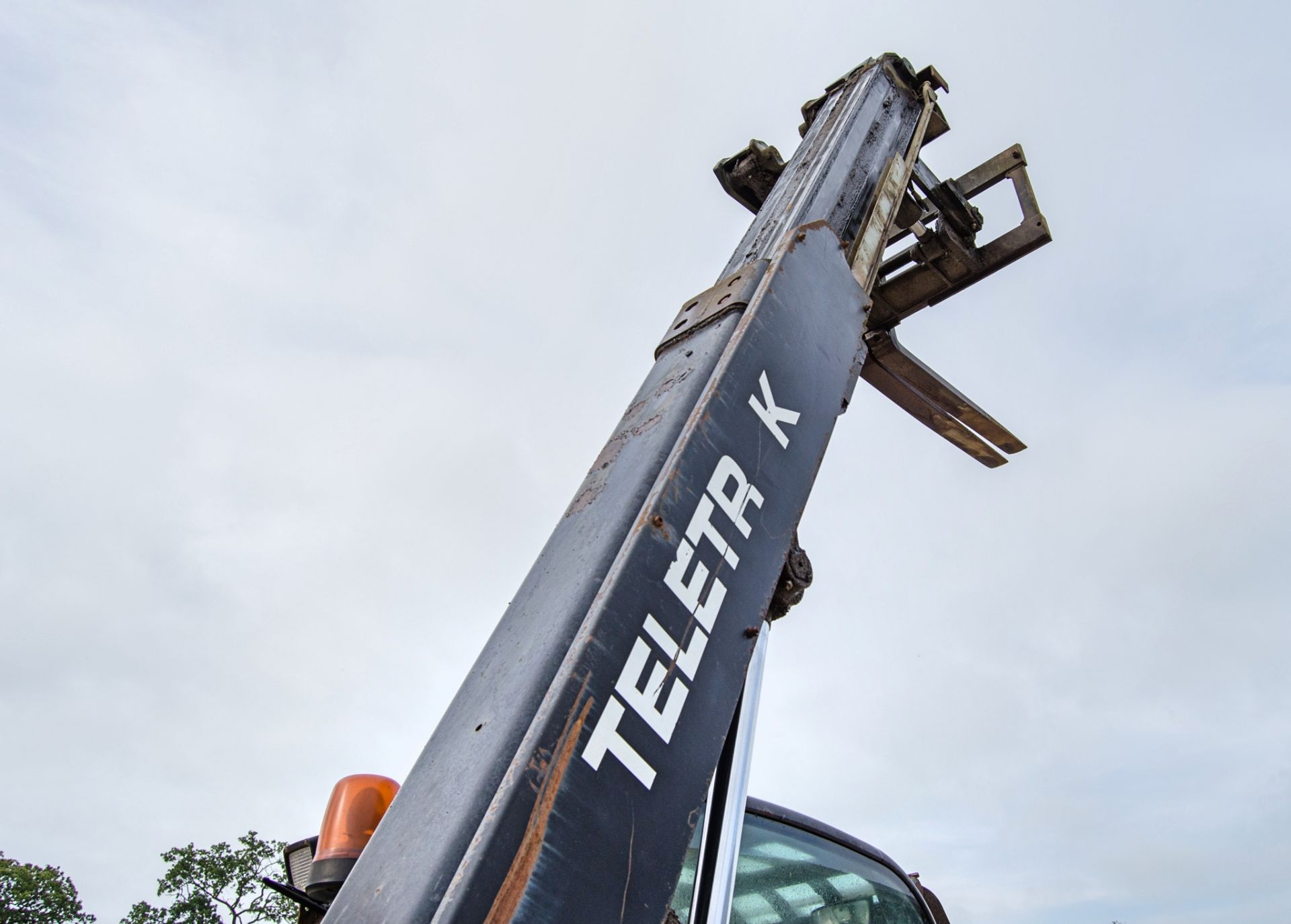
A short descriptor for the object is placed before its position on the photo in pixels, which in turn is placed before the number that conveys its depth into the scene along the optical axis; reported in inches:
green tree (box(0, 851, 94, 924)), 1119.0
